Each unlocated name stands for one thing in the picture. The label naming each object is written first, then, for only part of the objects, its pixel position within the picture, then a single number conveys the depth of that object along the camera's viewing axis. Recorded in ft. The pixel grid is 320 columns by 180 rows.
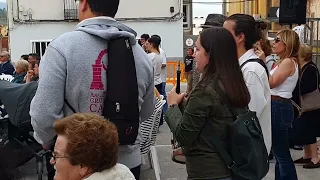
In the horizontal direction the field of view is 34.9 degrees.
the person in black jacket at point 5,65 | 36.46
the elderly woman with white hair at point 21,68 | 27.88
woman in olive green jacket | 9.13
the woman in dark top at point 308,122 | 20.74
